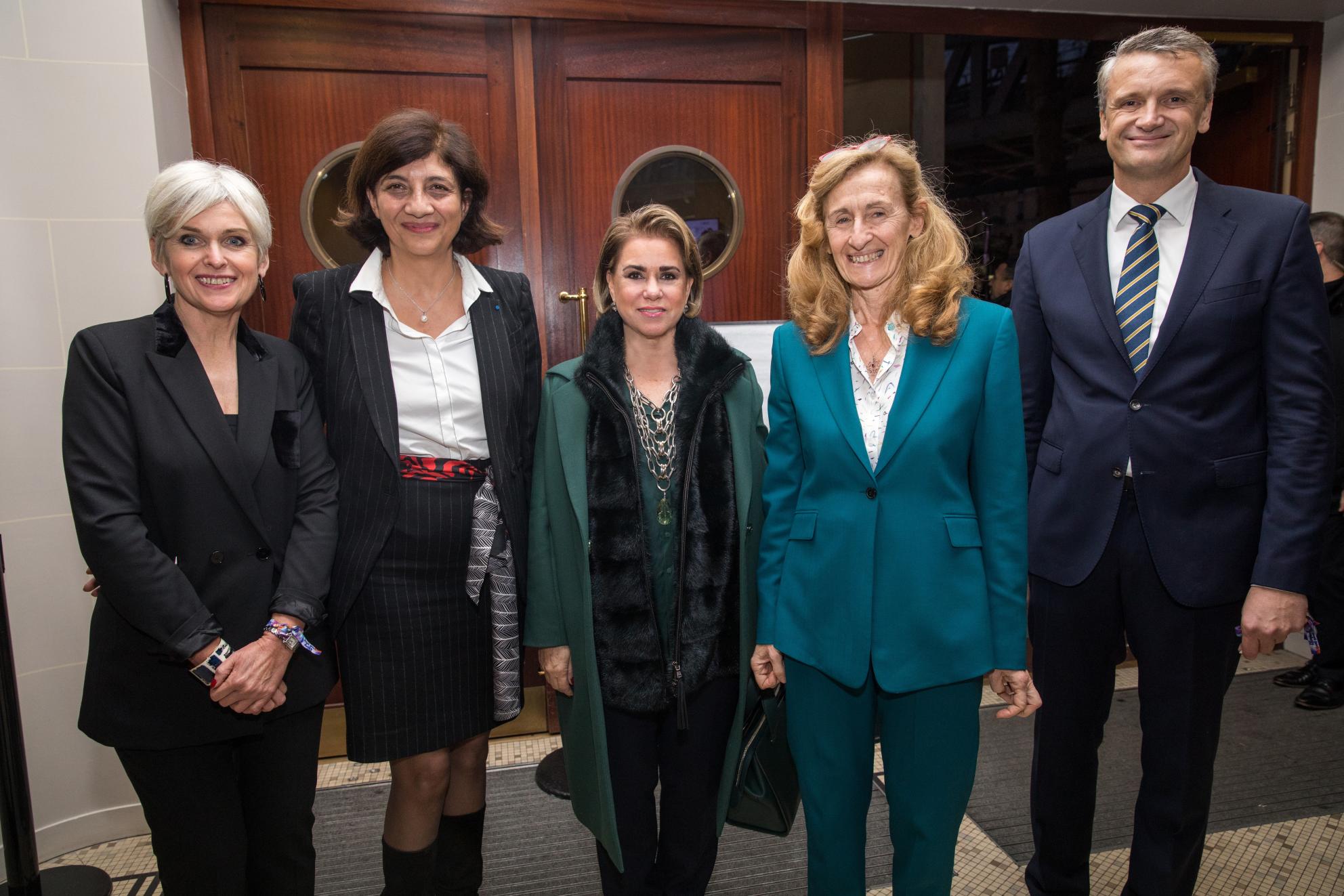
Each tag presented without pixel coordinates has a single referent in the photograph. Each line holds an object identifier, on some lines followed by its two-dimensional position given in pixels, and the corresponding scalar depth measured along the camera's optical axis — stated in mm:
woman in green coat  1633
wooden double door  2688
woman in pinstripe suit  1668
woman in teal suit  1450
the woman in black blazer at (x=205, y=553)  1405
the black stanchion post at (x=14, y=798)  1941
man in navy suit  1610
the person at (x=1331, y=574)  2998
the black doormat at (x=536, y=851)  2209
